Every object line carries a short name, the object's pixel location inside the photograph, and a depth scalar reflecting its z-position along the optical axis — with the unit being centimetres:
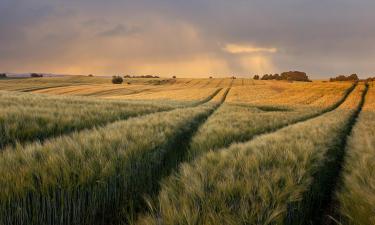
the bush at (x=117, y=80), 8306
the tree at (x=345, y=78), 10108
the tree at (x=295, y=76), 10525
